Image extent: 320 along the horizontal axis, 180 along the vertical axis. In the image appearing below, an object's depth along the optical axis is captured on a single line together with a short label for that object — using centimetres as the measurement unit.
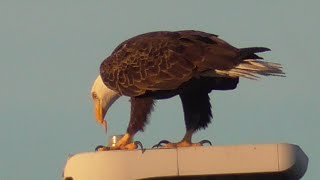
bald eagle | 1571
